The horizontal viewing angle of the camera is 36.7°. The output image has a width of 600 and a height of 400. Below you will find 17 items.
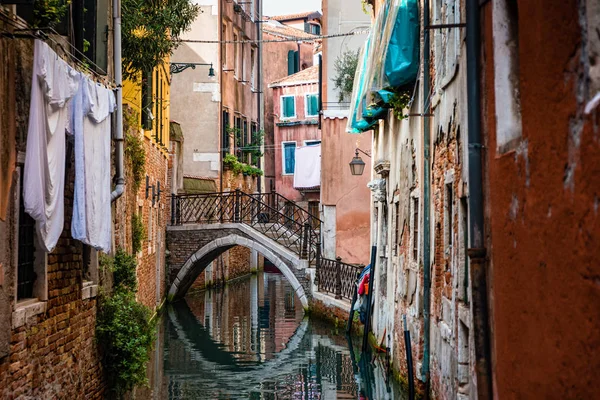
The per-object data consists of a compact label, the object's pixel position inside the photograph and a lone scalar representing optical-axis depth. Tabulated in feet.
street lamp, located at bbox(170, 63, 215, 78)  82.40
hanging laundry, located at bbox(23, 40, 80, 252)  23.07
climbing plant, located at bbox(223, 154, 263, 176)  100.07
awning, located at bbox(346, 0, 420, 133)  36.78
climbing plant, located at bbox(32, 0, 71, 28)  23.18
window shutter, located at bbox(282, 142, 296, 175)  137.39
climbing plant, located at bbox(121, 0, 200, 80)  47.57
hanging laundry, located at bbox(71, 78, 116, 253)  27.43
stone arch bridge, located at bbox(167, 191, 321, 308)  79.05
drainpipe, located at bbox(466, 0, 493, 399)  20.22
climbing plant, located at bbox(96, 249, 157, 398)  35.17
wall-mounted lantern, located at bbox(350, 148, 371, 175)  59.62
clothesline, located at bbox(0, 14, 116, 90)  22.94
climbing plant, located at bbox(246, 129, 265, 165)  111.34
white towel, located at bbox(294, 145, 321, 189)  129.08
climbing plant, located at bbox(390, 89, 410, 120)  40.68
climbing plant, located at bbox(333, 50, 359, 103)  73.31
